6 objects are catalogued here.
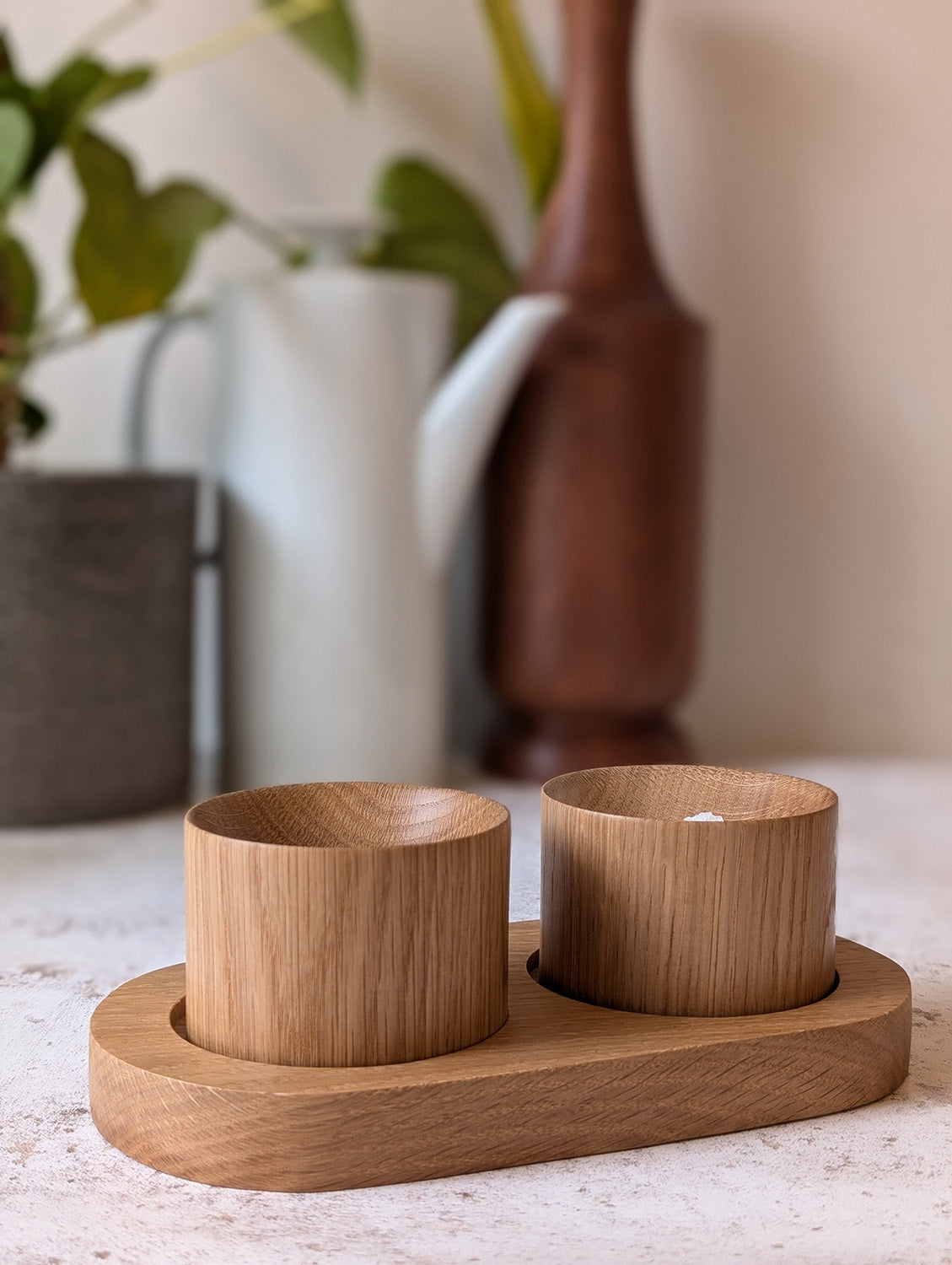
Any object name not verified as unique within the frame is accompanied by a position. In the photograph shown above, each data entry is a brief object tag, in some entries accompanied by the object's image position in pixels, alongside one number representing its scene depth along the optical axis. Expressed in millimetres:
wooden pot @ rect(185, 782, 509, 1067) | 281
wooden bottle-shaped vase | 692
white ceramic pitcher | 651
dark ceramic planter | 604
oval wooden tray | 276
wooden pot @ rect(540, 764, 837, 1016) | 311
